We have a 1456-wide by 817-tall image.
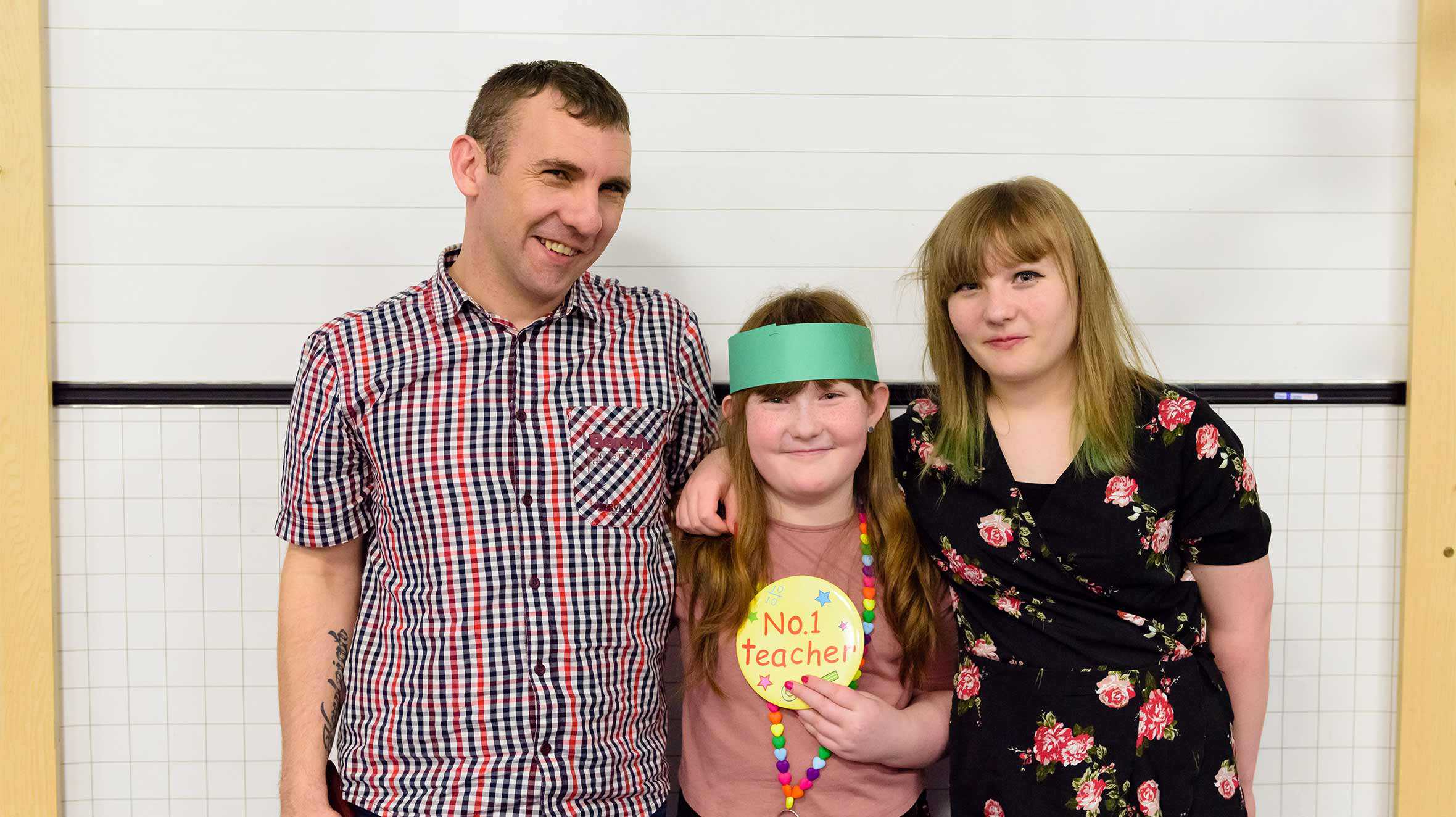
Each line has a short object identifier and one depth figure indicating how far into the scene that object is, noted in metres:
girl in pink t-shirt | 1.42
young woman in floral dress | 1.38
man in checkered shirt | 1.34
